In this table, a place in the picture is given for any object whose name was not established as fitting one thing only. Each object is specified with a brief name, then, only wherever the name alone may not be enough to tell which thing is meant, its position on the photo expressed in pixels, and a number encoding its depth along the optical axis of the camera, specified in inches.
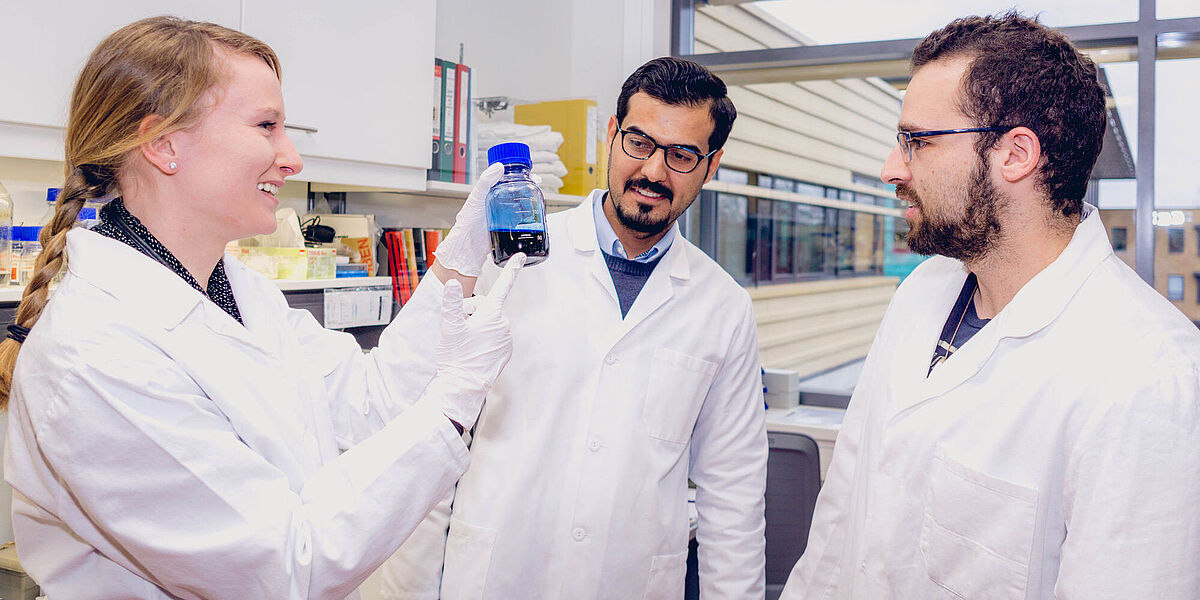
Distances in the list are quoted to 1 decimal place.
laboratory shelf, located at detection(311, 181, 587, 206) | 93.7
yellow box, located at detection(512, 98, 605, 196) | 113.3
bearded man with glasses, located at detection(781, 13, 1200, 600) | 40.6
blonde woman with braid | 35.4
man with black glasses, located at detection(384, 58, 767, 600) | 58.4
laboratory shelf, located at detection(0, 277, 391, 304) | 59.4
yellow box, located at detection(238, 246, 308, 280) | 78.7
